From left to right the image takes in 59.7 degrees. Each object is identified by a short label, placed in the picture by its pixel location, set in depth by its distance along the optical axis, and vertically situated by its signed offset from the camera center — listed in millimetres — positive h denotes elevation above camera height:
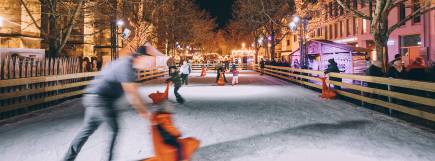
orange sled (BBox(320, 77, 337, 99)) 13344 -744
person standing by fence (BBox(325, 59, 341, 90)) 15729 +129
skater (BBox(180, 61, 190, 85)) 18297 +150
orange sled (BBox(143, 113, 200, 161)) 4305 -810
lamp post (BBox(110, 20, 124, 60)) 22344 +2088
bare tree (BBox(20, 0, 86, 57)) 18359 +2085
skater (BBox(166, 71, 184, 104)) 12430 -298
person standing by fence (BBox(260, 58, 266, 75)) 37469 +576
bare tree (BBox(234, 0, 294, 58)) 40656 +6896
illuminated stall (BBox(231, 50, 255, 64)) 60656 +2706
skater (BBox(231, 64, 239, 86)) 21217 -166
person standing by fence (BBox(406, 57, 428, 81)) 12531 -28
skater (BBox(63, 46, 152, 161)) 4457 -233
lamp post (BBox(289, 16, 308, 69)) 23656 +1910
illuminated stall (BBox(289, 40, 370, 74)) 20812 +908
